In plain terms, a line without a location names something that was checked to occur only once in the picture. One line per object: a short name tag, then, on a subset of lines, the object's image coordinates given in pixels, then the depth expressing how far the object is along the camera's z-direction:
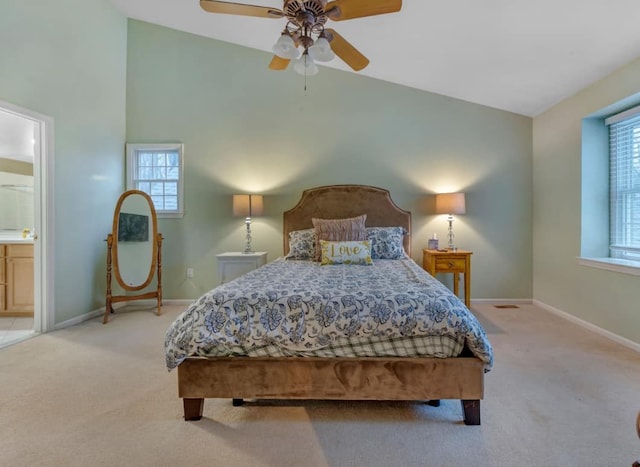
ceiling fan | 2.01
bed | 1.67
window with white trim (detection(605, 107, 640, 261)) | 3.06
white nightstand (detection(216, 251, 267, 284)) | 3.78
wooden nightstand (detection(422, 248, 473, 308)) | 3.77
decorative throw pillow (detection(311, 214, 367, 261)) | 3.51
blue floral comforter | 1.69
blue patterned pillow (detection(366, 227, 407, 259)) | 3.55
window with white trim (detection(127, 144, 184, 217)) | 4.34
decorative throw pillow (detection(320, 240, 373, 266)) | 3.15
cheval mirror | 3.80
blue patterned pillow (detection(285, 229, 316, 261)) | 3.62
